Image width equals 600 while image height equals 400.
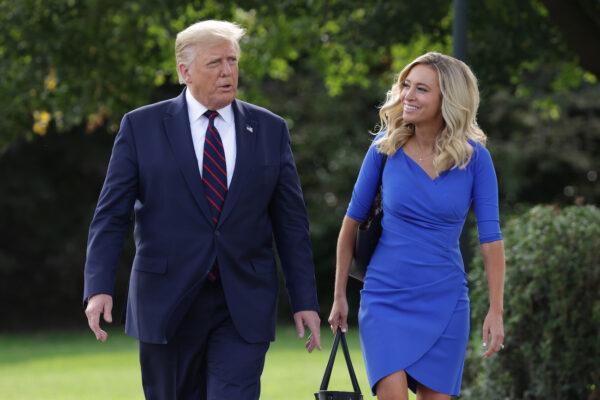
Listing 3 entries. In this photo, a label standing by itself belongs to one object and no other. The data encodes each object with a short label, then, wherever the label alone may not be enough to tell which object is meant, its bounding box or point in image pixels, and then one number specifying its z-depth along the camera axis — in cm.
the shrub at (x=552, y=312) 1739
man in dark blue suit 1053
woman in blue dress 1103
